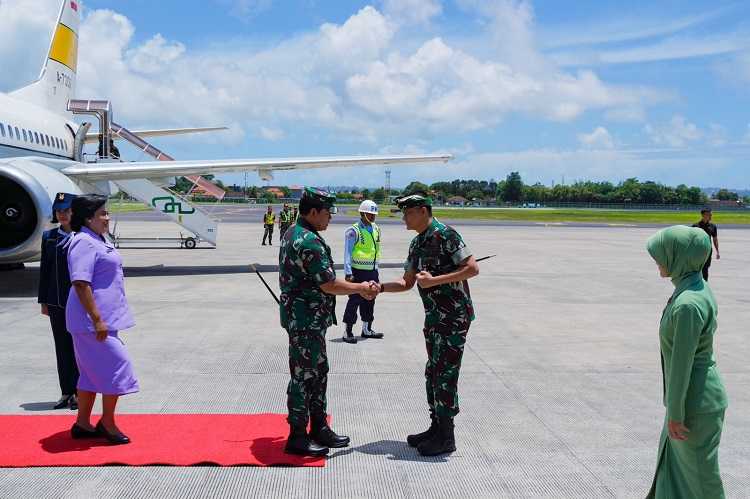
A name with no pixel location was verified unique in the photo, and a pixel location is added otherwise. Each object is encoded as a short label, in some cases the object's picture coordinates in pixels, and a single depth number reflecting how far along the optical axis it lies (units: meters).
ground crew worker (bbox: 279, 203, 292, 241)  25.58
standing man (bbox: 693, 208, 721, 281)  13.38
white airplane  13.49
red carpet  5.00
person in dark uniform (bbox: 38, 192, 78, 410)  6.19
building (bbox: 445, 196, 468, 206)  169.38
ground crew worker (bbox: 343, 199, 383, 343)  9.20
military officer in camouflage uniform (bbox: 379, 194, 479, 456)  5.18
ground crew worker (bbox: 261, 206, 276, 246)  27.16
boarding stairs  19.20
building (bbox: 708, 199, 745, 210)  137.88
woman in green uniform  3.26
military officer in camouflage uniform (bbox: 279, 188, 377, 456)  4.98
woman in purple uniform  5.11
